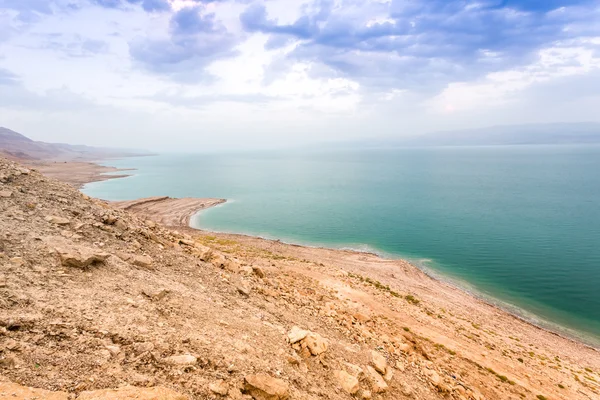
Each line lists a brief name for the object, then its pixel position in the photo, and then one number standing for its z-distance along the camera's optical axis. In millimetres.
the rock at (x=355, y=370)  12609
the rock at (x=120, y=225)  18139
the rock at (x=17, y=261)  11158
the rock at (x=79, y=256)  12328
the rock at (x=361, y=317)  20047
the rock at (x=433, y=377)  14849
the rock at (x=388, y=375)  13507
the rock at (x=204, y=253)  20059
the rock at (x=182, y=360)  9023
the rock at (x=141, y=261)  15273
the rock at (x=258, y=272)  21670
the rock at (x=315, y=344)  12656
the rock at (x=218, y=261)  20205
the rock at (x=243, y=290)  17031
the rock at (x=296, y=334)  12953
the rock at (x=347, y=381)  11562
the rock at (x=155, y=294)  12516
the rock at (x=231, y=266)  20391
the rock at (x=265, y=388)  9162
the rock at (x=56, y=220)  15466
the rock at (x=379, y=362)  13922
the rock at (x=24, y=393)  6325
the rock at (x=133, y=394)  7016
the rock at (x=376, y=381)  12494
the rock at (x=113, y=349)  8633
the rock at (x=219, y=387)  8555
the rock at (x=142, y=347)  9078
